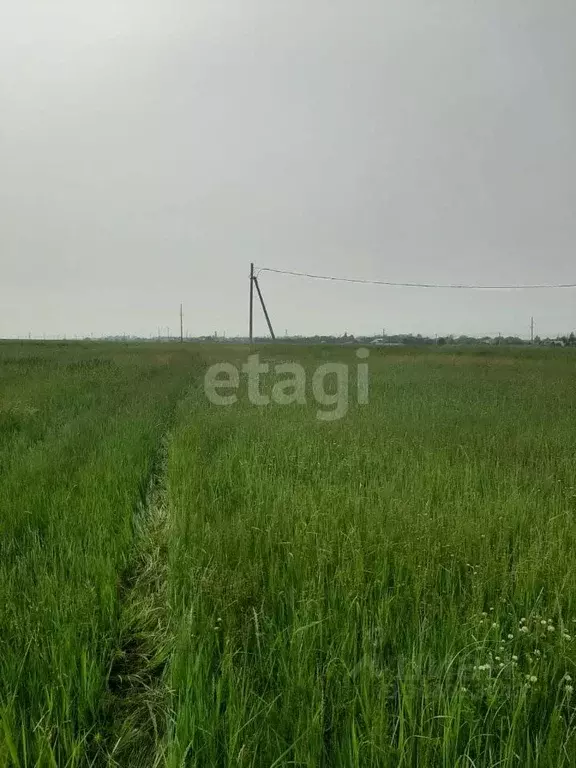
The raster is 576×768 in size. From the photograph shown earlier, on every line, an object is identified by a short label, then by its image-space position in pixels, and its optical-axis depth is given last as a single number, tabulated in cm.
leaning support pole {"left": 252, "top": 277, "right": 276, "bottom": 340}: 3841
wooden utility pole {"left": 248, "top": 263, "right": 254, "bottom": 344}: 3727
